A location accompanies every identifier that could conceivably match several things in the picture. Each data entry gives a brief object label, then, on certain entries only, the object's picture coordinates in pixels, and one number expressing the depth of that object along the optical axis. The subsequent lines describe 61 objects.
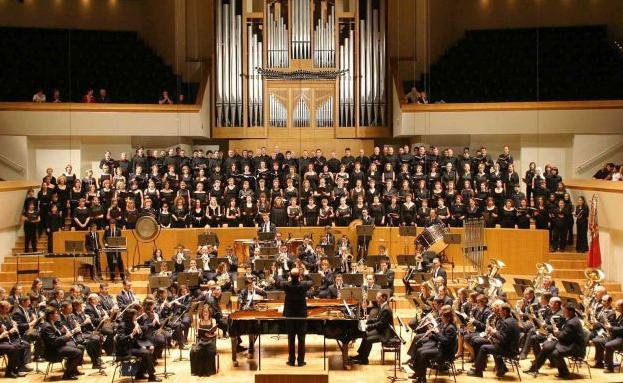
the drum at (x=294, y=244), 17.28
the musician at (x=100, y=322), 13.20
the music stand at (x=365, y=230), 17.50
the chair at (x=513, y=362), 12.24
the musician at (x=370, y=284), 13.96
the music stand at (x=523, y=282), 13.63
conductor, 12.34
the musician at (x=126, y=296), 13.59
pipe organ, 22.58
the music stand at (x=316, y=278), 14.44
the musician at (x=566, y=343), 12.29
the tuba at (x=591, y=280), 13.68
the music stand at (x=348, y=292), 13.02
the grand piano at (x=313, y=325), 12.46
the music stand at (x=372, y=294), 13.49
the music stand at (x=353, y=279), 14.08
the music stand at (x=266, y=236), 16.95
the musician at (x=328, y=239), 17.34
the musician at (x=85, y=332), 12.59
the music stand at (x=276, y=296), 14.09
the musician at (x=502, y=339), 12.11
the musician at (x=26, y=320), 12.85
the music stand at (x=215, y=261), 15.40
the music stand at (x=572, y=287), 13.49
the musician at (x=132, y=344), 12.09
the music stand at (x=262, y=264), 14.83
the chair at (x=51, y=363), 12.28
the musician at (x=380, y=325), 12.73
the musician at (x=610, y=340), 12.69
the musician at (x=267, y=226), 17.80
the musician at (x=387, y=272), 15.11
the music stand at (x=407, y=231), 17.14
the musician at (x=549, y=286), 13.79
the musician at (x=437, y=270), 15.36
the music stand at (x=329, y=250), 16.38
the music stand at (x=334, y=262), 15.50
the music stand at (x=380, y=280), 14.51
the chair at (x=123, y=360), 12.02
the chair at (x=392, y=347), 12.63
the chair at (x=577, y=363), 12.46
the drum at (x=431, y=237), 16.92
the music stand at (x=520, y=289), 13.43
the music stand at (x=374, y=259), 15.37
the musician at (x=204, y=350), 12.41
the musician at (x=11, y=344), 12.49
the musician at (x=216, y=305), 13.52
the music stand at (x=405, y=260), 15.88
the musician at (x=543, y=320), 12.57
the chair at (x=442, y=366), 11.92
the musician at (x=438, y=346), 11.81
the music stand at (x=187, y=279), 14.23
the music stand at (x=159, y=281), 13.80
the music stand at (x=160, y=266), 15.36
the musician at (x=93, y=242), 17.43
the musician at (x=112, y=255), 17.55
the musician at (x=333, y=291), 14.72
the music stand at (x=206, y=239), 16.73
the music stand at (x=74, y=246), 16.50
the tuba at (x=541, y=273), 14.35
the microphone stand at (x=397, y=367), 12.18
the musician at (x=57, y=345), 12.25
